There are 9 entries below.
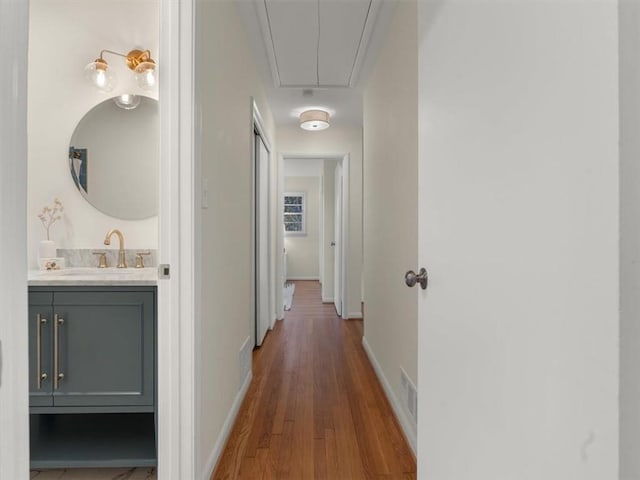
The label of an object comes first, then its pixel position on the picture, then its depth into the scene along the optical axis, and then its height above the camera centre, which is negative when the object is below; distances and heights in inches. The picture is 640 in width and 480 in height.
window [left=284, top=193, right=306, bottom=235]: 305.9 +21.9
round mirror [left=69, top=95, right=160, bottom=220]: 78.0 +19.3
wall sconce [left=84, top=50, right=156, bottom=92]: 74.8 +37.8
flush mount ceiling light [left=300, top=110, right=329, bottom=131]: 135.8 +49.0
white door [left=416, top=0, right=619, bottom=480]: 15.8 -0.1
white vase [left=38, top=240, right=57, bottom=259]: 72.5 -2.3
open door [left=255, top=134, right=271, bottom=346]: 121.4 +0.8
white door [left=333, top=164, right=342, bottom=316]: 171.5 -4.5
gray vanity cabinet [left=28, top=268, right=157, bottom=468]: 54.7 -18.0
